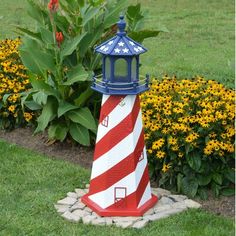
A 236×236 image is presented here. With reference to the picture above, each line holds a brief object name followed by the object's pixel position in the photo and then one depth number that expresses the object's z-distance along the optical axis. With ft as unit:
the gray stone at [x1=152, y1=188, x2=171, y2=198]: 16.24
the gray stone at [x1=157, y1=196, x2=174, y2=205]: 15.79
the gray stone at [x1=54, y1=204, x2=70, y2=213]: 15.53
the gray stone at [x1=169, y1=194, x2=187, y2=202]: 15.95
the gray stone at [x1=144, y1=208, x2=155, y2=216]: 15.25
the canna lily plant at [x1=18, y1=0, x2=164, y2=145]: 18.01
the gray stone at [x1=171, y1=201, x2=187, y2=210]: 15.52
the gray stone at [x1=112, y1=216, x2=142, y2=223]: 14.88
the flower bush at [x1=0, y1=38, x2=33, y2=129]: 20.83
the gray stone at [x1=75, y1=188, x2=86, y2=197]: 16.40
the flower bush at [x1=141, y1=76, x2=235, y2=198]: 15.92
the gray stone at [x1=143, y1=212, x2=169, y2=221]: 14.96
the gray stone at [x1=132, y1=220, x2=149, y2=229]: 14.60
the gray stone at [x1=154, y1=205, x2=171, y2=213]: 15.38
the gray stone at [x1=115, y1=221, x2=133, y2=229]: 14.60
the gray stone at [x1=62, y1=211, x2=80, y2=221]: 15.00
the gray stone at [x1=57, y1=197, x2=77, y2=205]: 15.92
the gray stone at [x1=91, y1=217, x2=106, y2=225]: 14.76
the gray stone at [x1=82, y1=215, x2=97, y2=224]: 14.85
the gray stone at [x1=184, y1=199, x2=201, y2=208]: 15.61
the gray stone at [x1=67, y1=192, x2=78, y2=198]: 16.31
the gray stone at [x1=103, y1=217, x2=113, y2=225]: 14.74
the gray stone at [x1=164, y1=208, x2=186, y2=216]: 15.23
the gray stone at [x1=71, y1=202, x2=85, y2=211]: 15.61
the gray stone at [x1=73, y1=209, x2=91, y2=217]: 15.25
